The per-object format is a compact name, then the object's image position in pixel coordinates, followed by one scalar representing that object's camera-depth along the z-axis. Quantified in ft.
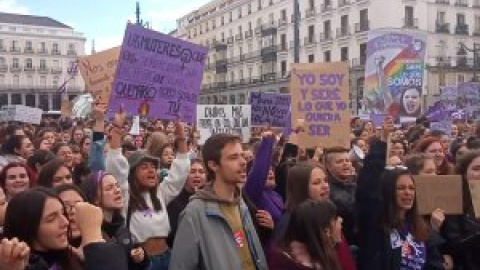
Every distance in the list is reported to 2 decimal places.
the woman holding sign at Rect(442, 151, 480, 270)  14.20
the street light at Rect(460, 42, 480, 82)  157.07
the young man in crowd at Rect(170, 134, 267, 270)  11.76
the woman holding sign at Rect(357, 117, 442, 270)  13.23
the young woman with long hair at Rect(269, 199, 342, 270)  11.28
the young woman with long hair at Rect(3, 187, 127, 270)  9.77
